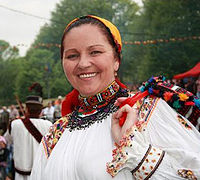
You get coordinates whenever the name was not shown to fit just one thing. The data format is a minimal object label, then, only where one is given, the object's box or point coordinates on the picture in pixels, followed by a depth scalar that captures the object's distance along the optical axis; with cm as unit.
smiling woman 132
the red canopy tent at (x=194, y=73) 1212
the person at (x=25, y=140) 436
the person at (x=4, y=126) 707
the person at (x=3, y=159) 527
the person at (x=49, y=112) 1347
